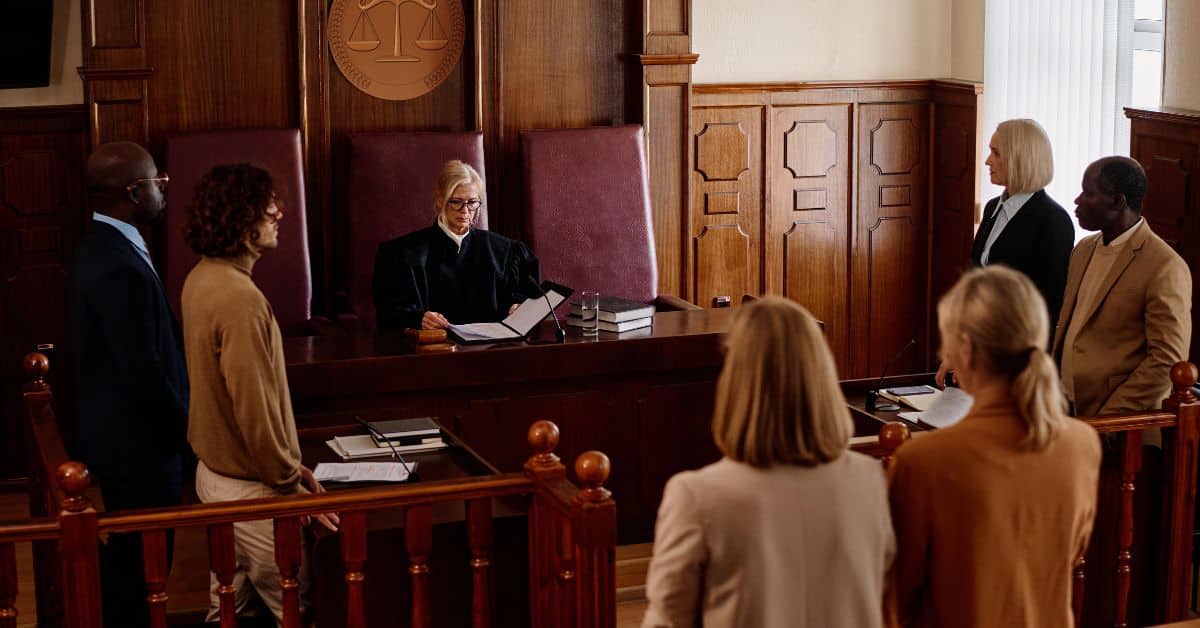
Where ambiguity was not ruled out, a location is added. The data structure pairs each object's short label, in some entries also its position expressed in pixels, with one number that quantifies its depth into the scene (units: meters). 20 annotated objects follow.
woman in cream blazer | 2.18
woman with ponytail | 2.36
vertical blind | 6.88
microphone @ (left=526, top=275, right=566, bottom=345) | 5.26
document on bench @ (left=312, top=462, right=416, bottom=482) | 3.70
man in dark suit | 3.78
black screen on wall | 6.09
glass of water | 5.41
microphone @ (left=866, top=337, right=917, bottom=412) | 4.51
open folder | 5.26
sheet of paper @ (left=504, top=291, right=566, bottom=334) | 5.28
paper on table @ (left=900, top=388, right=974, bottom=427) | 4.14
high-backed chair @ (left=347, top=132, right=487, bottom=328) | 6.20
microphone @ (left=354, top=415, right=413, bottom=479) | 3.79
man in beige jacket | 4.26
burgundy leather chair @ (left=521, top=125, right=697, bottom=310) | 6.44
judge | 5.50
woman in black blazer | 4.84
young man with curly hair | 3.35
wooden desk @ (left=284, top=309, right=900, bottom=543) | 5.00
